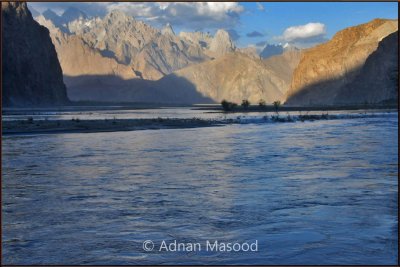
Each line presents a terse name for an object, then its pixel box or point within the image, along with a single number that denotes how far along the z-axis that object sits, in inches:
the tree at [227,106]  5221.5
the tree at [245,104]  5623.5
